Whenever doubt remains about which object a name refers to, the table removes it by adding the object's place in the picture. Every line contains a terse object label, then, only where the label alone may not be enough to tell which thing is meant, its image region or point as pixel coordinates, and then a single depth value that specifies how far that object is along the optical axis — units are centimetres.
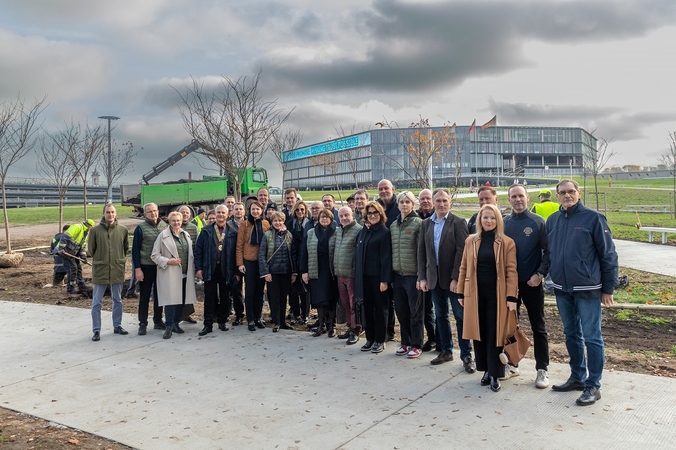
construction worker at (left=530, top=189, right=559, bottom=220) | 1041
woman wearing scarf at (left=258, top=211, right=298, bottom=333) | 763
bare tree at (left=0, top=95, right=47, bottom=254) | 1681
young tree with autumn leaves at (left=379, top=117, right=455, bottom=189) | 1578
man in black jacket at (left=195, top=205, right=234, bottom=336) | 786
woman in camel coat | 498
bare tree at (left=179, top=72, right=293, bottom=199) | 1364
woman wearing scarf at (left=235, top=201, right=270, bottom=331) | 781
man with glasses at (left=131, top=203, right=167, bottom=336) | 793
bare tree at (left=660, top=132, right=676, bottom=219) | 2983
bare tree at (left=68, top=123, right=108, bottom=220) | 1977
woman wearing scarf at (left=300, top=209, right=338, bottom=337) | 725
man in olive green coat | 784
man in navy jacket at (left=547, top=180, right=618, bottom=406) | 468
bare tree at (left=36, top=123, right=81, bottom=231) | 2000
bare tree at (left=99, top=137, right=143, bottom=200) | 2569
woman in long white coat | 777
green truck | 2734
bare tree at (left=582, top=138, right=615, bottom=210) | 2595
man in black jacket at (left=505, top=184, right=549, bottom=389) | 509
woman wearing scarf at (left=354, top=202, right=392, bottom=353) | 650
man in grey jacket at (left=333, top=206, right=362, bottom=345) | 690
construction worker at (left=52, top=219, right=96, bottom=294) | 1118
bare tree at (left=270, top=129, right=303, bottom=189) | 2528
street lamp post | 2434
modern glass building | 9319
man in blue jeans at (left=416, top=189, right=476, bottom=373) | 572
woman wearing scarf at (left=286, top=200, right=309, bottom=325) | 796
